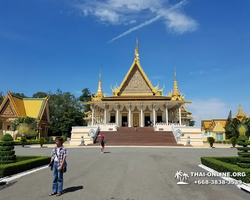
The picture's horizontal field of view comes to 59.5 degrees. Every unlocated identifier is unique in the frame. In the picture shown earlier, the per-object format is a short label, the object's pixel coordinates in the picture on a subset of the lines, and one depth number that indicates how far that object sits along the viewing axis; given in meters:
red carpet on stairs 23.33
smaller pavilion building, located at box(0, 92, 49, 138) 37.44
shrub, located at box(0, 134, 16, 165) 7.75
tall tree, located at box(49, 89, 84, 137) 45.00
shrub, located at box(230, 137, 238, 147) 23.02
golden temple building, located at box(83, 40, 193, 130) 34.56
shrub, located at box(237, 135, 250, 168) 6.86
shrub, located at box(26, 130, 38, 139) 33.22
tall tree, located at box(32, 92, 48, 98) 63.59
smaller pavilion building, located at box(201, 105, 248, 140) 36.44
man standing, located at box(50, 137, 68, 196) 5.00
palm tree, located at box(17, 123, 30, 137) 31.16
